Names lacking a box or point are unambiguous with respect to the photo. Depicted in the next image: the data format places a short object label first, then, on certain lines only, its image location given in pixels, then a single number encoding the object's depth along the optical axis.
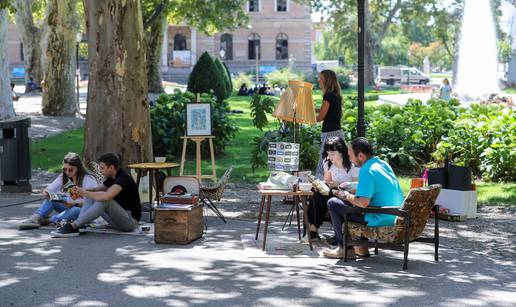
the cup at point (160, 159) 12.62
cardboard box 11.64
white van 73.88
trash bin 14.24
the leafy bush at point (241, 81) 50.00
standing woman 11.63
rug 9.34
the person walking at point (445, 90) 33.28
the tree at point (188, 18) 38.47
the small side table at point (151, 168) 11.67
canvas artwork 10.80
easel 13.92
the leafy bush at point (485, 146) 14.88
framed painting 14.15
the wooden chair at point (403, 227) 8.55
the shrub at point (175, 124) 17.77
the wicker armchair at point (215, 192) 11.52
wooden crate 9.82
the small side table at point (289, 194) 9.58
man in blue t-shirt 8.67
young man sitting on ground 10.19
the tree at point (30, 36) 40.84
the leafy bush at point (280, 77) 52.49
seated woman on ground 10.62
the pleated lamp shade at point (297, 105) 11.64
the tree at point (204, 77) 28.50
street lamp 12.08
